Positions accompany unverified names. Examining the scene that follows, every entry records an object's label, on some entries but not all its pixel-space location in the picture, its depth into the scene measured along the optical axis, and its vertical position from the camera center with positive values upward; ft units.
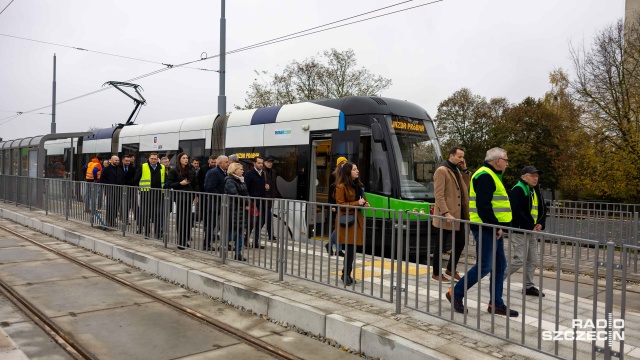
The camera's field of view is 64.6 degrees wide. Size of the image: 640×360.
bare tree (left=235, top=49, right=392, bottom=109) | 95.81 +17.06
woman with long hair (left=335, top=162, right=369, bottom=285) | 17.65 -2.14
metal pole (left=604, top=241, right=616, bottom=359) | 10.69 -2.60
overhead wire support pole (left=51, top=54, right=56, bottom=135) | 90.79 +10.10
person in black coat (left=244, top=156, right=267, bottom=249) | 28.94 -0.62
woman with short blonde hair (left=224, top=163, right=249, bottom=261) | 22.54 -1.72
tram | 28.81 +1.78
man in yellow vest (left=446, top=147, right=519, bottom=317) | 14.12 -1.51
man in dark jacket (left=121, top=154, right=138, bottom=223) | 36.53 -0.41
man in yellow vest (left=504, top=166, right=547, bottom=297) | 15.44 -1.42
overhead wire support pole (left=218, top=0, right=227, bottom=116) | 52.90 +11.44
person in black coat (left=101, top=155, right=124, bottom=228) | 32.73 -1.39
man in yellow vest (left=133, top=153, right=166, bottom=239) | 28.78 -1.52
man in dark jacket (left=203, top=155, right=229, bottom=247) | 24.19 -1.03
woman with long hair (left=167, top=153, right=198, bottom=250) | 25.83 -1.56
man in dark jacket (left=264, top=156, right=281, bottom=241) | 31.88 -0.60
